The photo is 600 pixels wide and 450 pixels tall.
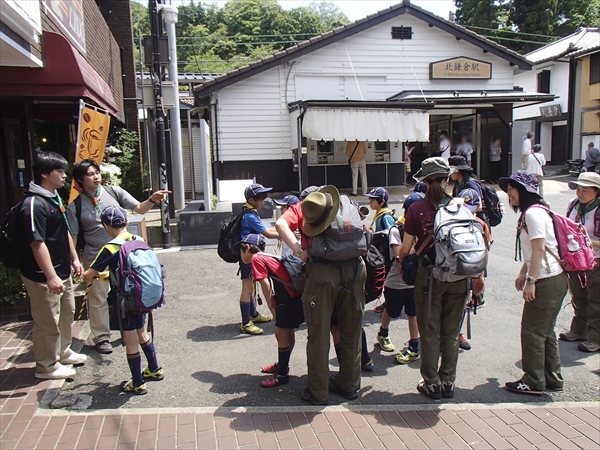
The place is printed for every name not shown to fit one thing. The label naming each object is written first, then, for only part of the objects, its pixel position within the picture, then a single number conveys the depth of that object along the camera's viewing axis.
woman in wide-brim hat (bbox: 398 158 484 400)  3.93
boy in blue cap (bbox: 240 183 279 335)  5.09
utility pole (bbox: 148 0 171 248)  9.77
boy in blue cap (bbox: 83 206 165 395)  3.84
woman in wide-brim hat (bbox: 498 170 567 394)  3.92
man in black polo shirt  4.07
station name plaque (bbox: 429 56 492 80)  17.31
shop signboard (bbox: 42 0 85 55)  7.27
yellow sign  6.12
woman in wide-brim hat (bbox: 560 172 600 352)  4.96
